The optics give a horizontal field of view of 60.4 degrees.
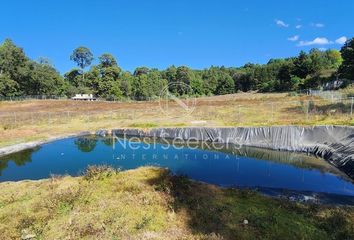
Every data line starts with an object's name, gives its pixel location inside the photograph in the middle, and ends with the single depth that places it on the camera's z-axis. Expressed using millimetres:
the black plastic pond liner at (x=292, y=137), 15325
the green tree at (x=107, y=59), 78969
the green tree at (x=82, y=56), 82569
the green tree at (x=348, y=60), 52550
